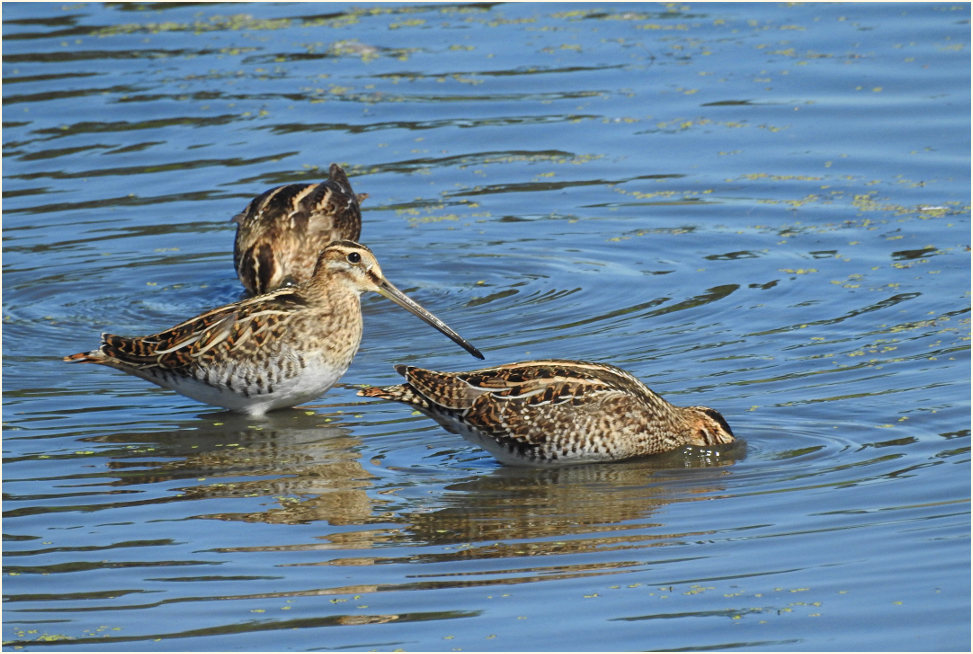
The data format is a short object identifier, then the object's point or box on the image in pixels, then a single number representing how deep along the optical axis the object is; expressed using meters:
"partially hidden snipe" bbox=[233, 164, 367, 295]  13.21
